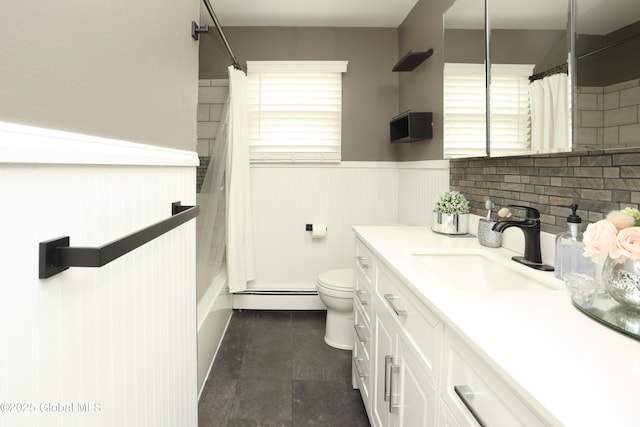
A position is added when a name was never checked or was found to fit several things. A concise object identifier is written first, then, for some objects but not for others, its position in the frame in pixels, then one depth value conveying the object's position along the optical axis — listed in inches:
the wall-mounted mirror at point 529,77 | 45.3
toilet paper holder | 121.4
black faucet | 50.7
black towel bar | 20.1
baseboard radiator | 120.0
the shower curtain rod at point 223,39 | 79.6
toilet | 90.4
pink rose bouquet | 28.0
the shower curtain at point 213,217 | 88.6
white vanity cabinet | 25.7
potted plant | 72.3
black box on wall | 93.7
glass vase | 28.6
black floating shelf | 95.0
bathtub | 75.8
